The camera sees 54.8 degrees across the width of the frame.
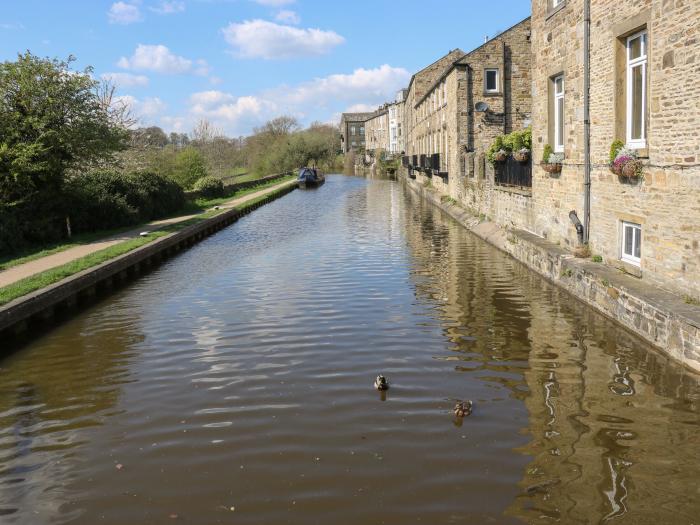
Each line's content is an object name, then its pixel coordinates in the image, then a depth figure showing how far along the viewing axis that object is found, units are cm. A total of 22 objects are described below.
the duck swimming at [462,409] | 651
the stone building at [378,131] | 10425
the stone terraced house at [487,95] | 3003
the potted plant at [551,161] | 1390
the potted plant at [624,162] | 992
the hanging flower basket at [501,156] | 1950
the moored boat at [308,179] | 5766
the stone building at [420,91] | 4771
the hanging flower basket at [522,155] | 1678
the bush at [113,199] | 2147
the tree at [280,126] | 10632
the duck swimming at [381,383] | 726
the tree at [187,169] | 4038
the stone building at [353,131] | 13825
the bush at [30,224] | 1697
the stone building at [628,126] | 862
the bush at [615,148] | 1057
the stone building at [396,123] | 9074
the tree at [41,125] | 1794
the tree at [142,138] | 3934
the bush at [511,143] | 1864
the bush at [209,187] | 3791
